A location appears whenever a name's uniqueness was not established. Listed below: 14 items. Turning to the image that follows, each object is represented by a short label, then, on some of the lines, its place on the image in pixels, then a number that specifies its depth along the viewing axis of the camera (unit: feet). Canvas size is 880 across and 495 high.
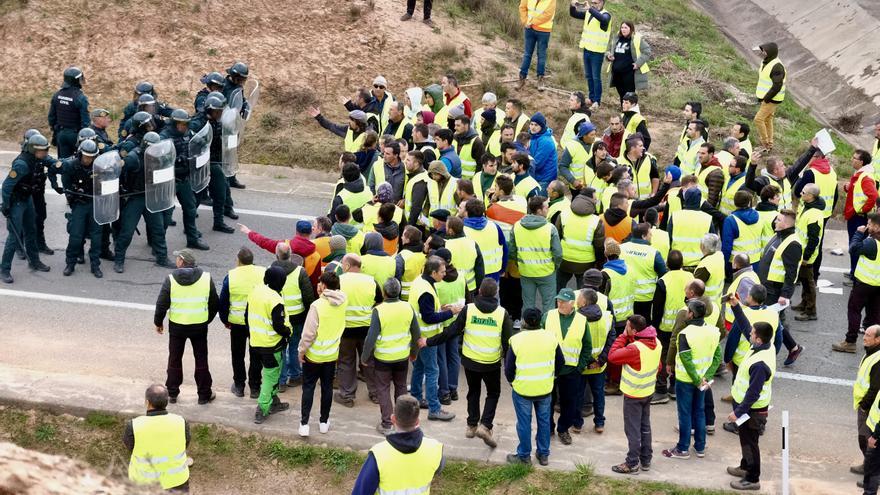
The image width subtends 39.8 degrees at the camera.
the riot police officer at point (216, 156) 54.49
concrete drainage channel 78.84
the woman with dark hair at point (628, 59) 64.75
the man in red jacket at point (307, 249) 41.98
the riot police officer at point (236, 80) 57.77
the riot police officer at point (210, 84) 56.54
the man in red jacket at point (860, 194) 52.60
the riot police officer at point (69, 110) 57.93
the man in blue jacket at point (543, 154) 53.80
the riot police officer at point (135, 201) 51.24
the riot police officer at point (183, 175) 53.01
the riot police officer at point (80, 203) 50.24
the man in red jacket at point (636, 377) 37.14
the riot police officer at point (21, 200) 49.80
